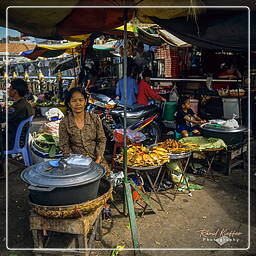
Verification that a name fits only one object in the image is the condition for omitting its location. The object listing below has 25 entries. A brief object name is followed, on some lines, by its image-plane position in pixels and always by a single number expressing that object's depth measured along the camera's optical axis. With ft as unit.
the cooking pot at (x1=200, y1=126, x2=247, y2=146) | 15.94
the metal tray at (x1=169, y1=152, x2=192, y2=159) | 12.73
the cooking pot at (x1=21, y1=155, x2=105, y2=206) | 7.24
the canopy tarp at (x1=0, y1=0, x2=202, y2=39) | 8.04
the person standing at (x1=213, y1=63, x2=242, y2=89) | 26.16
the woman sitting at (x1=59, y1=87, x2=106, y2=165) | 10.48
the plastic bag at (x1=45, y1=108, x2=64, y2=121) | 18.98
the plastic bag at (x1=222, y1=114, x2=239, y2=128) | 16.11
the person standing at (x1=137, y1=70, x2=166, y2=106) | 22.93
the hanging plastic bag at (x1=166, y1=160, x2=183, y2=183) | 13.99
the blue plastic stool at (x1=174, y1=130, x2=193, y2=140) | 19.02
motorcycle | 20.02
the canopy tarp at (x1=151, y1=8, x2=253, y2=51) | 9.56
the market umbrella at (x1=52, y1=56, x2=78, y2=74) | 43.78
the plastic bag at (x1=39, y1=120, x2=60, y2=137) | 17.85
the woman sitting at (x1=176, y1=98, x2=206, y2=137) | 18.65
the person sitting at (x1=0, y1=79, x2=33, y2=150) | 14.87
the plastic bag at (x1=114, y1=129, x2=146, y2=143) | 15.38
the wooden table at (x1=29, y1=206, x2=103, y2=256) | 7.73
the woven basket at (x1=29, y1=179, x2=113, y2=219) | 7.33
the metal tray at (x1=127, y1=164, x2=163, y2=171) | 10.92
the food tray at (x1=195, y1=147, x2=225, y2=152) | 14.49
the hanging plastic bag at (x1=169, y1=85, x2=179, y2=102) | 27.55
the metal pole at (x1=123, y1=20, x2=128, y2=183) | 10.05
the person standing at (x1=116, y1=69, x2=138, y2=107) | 22.90
